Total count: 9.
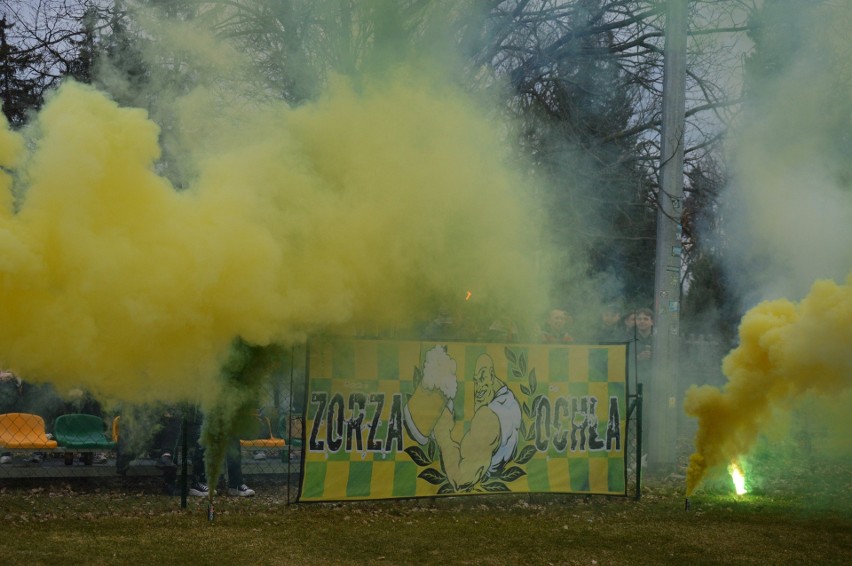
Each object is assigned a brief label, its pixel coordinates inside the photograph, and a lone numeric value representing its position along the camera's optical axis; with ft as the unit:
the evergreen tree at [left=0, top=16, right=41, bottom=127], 49.52
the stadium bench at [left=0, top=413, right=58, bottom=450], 35.78
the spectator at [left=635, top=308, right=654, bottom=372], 46.01
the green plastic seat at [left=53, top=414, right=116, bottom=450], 36.50
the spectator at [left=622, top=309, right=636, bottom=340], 47.26
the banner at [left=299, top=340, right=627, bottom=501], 31.50
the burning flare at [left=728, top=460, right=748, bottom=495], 35.51
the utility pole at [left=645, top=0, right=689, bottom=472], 42.42
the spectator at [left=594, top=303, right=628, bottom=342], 48.22
